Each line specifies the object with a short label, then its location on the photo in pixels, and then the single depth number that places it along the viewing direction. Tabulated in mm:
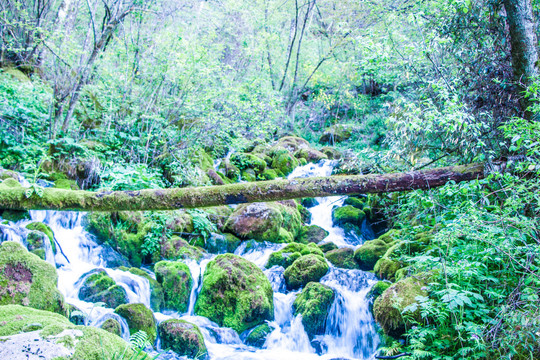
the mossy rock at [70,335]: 2195
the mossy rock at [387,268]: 6625
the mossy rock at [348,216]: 11422
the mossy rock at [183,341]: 4957
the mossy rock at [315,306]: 6012
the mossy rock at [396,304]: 4387
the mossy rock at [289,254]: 7980
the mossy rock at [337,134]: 20656
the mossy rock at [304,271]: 7133
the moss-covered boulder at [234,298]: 5926
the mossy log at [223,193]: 3477
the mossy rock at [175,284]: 6230
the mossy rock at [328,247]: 9328
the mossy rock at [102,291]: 5555
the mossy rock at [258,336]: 5730
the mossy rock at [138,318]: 4941
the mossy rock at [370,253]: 8008
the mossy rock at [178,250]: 7721
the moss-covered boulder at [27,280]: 3932
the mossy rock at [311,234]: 10641
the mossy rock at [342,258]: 8250
